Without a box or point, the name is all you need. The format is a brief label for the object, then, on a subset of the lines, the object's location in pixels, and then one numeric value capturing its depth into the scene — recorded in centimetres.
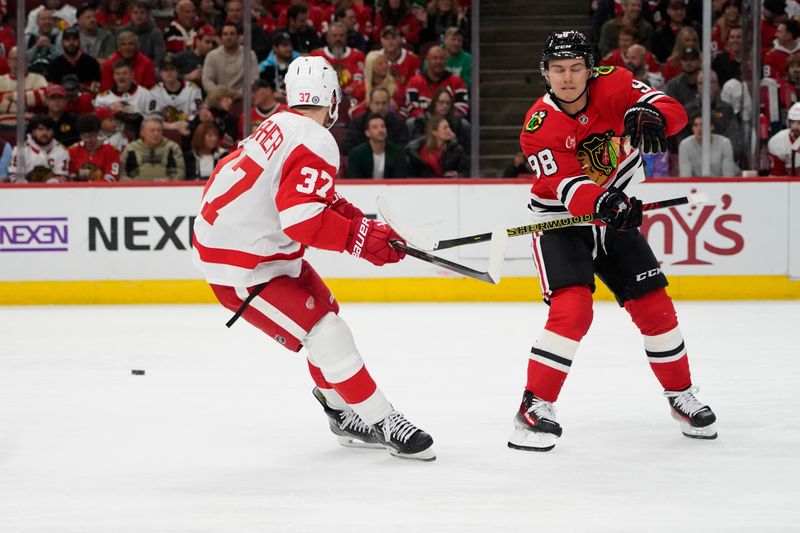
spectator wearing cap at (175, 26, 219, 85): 1436
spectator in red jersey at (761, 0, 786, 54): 1373
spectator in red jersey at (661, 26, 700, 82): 1378
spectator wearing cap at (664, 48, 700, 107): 1366
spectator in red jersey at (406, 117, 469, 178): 1366
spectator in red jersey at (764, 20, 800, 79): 1377
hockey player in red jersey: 627
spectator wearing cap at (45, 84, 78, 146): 1397
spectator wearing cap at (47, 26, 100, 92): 1437
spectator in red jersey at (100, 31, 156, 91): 1449
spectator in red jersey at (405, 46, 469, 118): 1397
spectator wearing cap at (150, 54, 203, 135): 1420
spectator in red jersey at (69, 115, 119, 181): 1383
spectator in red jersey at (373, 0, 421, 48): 1470
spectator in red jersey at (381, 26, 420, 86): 1441
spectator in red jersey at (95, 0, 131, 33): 1473
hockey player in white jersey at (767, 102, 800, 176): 1341
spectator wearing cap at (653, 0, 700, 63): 1409
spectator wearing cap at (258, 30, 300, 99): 1399
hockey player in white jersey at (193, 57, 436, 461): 570
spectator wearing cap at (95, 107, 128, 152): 1401
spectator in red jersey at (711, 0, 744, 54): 1350
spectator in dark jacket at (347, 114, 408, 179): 1363
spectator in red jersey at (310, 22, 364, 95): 1429
